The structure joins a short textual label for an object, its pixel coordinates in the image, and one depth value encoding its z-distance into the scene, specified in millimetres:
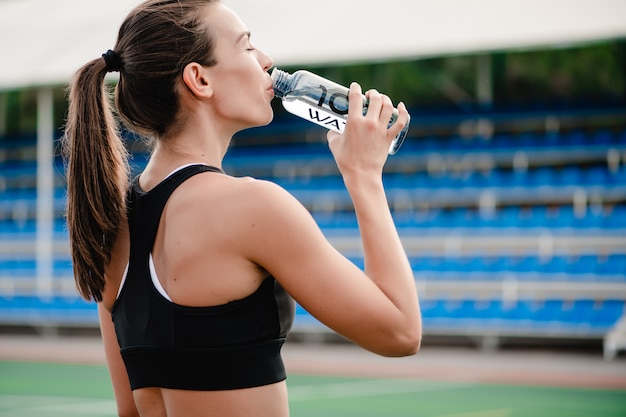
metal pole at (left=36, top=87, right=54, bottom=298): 12984
